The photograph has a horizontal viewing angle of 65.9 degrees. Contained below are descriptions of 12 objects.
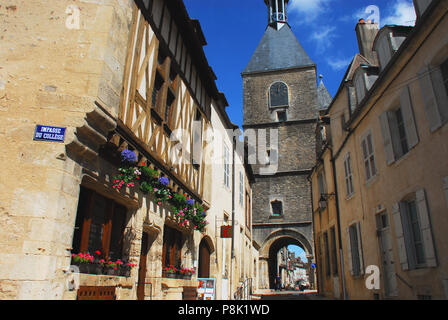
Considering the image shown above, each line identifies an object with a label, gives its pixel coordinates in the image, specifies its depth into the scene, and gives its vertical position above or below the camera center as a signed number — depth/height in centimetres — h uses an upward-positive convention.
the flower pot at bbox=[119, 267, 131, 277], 444 +5
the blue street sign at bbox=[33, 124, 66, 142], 348 +136
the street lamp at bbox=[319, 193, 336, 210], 994 +208
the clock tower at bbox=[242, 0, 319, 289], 2202 +889
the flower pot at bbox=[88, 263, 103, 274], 379 +7
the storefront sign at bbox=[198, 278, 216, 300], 657 -25
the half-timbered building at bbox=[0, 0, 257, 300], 326 +138
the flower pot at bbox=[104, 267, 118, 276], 410 +5
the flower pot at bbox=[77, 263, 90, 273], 361 +8
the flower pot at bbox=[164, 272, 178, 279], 599 +0
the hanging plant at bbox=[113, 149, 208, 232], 432 +124
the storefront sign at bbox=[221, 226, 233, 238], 859 +102
